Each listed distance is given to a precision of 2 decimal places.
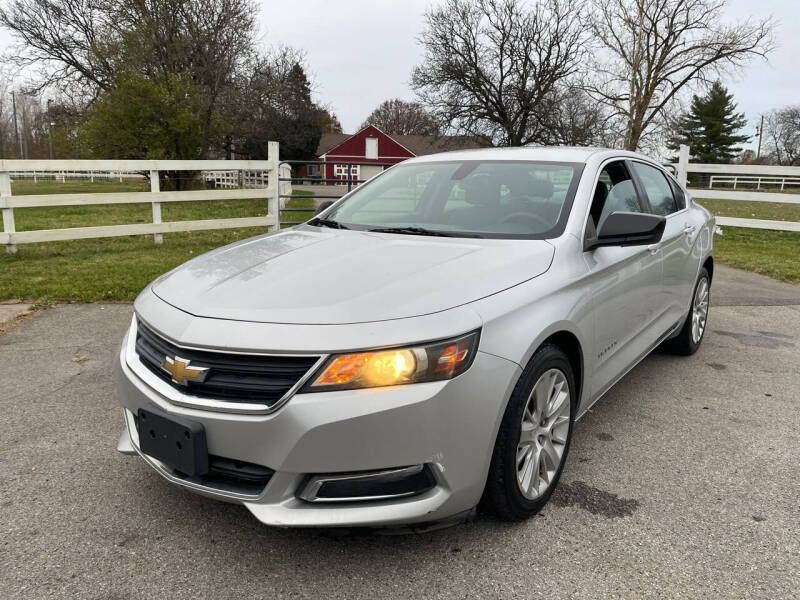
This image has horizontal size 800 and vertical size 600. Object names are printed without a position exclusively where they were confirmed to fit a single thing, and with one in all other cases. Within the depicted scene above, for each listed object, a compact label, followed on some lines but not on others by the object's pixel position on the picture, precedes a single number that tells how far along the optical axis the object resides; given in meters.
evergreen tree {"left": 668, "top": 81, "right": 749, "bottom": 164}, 60.06
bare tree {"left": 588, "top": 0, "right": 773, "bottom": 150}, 31.12
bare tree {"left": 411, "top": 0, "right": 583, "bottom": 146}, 36.50
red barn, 58.78
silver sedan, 2.04
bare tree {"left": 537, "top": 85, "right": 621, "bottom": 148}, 33.50
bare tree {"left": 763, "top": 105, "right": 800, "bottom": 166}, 73.19
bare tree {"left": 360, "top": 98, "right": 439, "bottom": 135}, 79.34
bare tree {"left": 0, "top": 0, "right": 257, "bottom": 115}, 23.12
